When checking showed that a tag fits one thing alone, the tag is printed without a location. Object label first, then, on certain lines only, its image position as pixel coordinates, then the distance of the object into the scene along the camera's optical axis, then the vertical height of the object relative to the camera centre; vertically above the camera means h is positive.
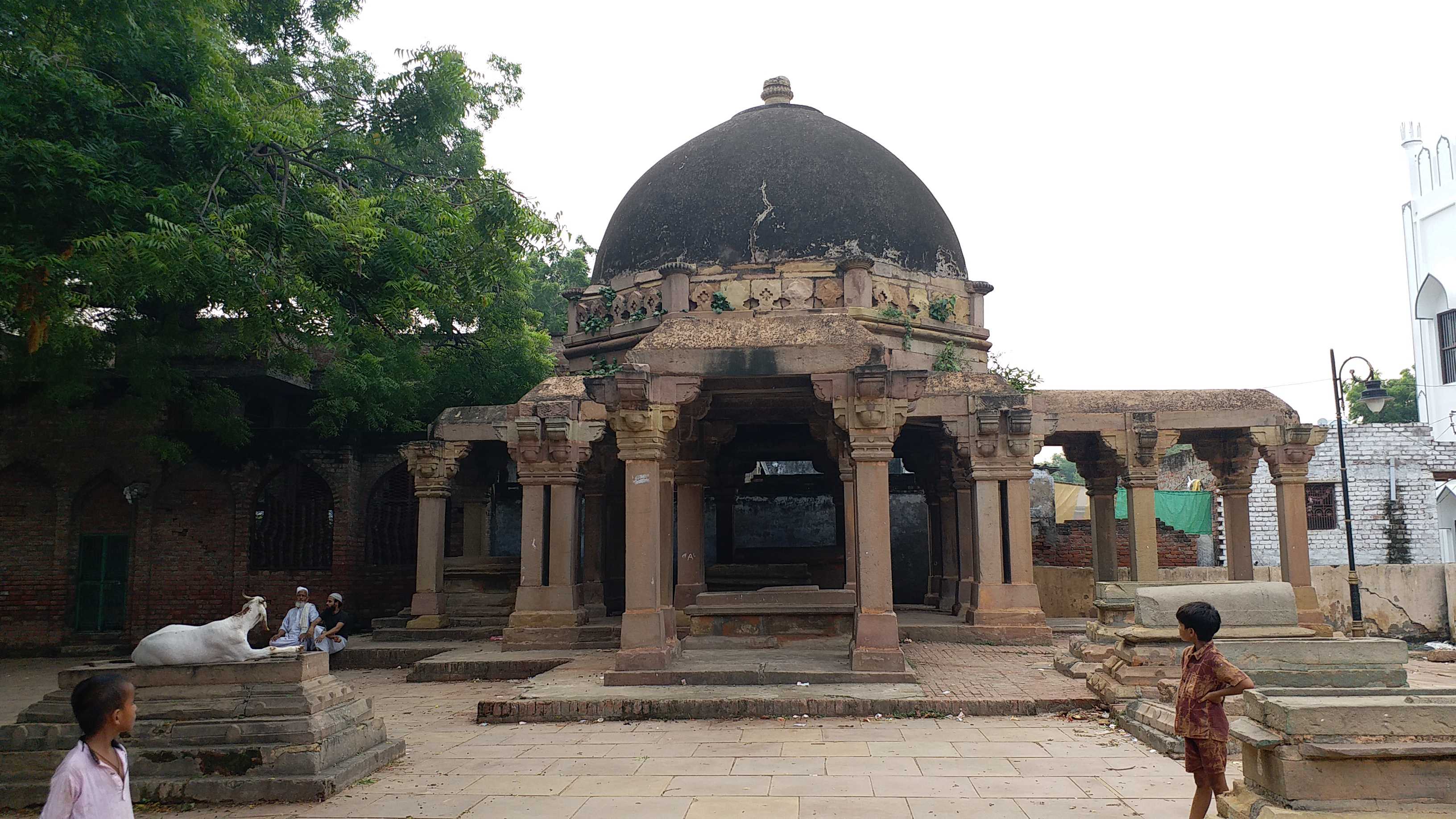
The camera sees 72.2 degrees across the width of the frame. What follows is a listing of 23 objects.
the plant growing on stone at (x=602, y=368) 14.44 +2.23
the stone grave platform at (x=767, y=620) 10.91 -1.12
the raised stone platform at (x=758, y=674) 9.01 -1.42
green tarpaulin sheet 23.45 +0.07
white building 29.08 +6.91
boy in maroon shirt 4.85 -0.94
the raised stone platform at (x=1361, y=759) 4.66 -1.16
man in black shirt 12.25 -1.43
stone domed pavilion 13.02 +1.29
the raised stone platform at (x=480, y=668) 11.75 -1.72
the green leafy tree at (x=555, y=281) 29.08 +7.39
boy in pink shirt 3.58 -0.87
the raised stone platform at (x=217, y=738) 5.97 -1.32
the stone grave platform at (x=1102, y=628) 10.16 -1.19
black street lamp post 13.98 +1.42
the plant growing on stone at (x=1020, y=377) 15.93 +2.21
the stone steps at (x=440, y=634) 14.50 -1.63
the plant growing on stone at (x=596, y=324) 15.15 +2.97
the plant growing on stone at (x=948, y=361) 14.36 +2.23
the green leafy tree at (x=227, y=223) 8.94 +3.12
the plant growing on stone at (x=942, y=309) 14.62 +3.03
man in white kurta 11.56 -1.19
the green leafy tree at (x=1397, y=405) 38.56 +4.14
